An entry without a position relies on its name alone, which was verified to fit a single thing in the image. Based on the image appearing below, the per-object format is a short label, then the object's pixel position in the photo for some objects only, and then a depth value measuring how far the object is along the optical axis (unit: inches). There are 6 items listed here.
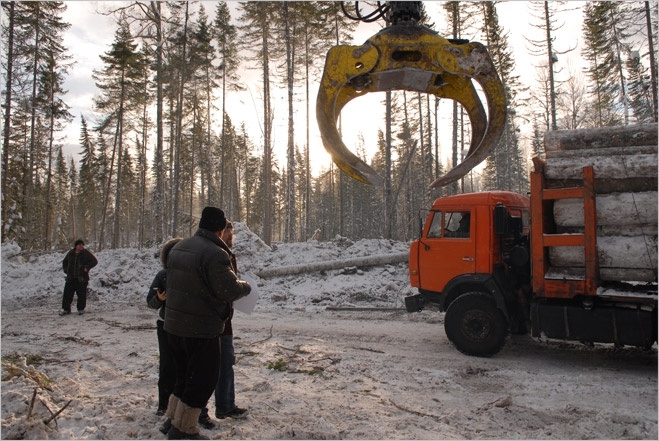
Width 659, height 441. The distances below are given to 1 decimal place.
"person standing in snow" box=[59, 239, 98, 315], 430.6
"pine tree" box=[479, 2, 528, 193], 1007.0
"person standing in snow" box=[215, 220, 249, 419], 171.0
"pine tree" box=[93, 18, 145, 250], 1054.4
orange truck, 234.7
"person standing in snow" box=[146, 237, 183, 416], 170.9
